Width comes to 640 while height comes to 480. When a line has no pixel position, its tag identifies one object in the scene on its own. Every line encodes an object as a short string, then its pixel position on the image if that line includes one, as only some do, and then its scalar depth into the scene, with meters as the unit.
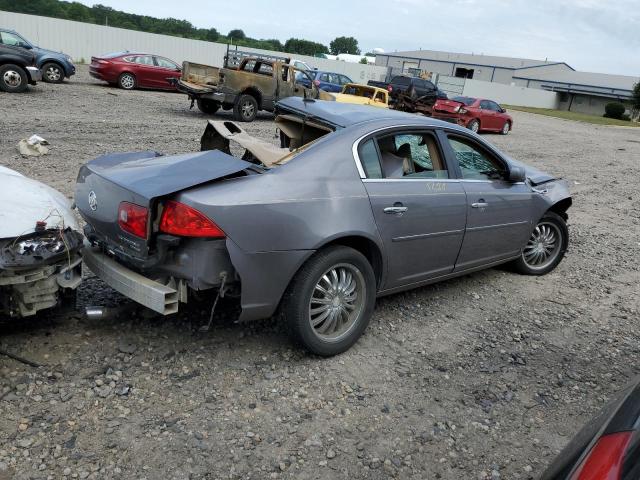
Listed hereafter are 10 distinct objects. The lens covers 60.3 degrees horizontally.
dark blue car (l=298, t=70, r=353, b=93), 23.53
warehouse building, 62.44
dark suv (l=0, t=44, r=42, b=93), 13.82
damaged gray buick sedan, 3.16
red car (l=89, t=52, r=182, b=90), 19.11
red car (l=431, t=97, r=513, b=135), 20.16
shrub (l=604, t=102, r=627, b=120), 48.41
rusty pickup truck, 14.45
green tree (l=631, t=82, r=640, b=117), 49.94
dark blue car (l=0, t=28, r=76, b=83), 17.08
